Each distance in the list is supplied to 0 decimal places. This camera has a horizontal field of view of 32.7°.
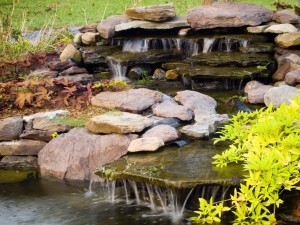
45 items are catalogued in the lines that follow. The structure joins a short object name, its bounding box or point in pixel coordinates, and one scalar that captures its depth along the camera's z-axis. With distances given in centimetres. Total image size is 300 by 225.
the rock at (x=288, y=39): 829
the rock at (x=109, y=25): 998
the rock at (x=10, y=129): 672
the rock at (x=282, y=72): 802
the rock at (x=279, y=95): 658
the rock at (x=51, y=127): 663
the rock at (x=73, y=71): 916
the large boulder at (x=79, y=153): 605
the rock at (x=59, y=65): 927
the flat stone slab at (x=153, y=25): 961
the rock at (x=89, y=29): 1049
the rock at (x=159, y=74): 909
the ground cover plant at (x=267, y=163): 443
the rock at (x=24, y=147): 666
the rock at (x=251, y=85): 787
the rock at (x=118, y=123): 617
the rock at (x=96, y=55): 968
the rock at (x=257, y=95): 730
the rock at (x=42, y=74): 878
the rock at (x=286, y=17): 892
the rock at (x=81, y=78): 893
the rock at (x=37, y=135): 663
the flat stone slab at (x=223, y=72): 805
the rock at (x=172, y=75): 890
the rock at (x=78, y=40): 1042
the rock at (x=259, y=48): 859
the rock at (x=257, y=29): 882
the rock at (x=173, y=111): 666
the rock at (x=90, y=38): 1016
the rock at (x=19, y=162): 666
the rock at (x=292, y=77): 748
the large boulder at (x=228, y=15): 902
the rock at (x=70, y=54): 975
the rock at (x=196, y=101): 698
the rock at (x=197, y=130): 599
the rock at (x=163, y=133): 594
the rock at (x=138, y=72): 920
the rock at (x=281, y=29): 860
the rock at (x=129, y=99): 693
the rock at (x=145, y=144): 568
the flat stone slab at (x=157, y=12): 970
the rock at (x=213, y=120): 620
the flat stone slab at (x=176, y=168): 478
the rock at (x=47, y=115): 681
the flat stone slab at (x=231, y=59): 829
